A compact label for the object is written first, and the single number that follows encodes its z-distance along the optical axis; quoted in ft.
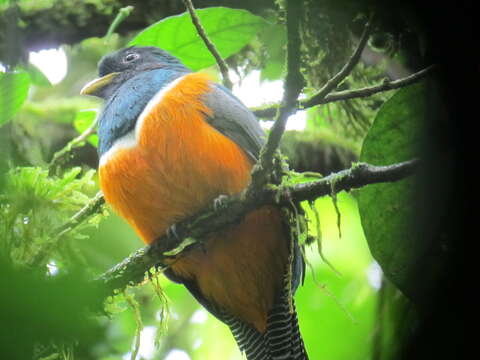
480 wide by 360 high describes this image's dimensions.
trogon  18.71
